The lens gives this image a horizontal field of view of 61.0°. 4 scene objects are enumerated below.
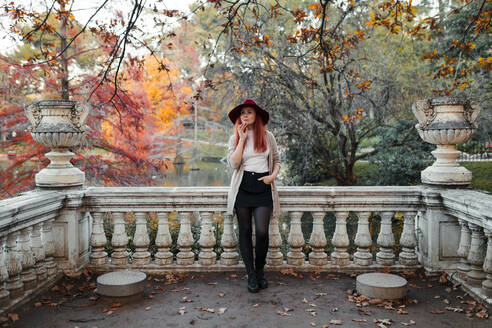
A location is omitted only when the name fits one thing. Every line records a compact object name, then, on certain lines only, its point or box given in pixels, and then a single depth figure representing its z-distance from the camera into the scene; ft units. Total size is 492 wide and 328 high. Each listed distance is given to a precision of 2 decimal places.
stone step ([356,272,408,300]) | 12.49
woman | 13.64
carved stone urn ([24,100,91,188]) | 14.47
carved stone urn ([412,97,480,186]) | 14.37
